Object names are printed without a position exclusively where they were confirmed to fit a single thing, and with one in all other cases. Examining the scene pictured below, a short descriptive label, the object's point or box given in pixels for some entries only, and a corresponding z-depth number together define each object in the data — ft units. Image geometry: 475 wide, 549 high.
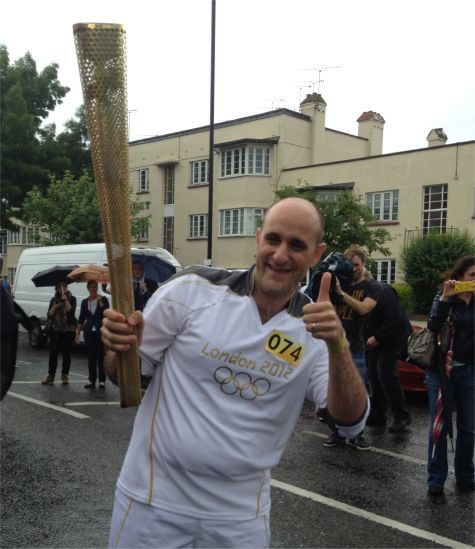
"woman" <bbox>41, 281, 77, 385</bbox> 34.50
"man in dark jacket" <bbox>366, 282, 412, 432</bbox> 24.18
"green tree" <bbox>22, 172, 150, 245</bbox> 77.41
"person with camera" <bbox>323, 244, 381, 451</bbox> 21.24
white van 47.70
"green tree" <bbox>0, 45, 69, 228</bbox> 85.15
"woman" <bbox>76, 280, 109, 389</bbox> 33.73
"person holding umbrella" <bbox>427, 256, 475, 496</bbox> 16.71
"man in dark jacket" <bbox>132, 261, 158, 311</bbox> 34.86
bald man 6.84
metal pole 59.89
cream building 82.89
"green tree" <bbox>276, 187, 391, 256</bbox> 67.97
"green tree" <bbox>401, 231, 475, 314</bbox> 74.13
